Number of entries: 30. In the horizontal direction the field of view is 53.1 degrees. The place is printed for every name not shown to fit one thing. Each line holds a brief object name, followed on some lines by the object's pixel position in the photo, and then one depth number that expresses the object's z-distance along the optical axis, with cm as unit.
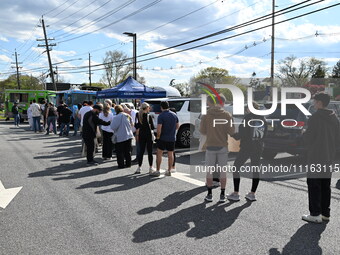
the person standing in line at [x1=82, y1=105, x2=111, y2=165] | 960
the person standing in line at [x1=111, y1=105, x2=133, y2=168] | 909
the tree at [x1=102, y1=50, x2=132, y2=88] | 6462
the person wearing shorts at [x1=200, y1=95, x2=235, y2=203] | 588
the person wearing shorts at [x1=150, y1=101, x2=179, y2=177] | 798
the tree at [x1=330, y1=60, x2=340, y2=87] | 8038
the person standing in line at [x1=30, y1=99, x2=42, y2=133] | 1995
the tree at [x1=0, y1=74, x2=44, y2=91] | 9088
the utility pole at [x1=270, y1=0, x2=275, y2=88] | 2839
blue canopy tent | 1711
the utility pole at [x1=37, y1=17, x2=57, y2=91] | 4034
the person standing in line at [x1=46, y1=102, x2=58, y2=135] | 1890
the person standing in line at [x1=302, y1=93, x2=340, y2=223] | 495
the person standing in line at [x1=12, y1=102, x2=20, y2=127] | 2474
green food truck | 3031
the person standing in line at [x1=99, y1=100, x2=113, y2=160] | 1062
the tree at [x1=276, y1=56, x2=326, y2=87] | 5475
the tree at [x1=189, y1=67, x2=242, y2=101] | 7604
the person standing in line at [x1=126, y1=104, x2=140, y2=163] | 1059
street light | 2970
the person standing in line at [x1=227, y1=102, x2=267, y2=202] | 588
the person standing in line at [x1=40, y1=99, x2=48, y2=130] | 2134
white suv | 1304
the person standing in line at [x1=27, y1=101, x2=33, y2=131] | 2132
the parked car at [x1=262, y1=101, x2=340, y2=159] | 911
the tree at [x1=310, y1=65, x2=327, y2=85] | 5769
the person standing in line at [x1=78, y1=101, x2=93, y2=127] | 1333
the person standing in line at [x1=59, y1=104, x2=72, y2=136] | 1831
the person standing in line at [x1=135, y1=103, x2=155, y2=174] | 848
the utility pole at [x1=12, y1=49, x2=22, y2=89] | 7838
